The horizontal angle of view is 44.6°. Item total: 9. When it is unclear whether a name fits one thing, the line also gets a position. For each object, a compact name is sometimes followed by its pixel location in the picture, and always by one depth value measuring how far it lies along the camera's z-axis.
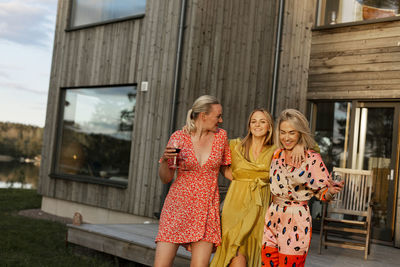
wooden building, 6.91
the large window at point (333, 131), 7.09
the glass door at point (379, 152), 6.56
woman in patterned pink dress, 2.60
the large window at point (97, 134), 8.21
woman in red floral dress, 2.84
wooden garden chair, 5.36
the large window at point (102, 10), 8.27
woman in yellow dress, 2.94
